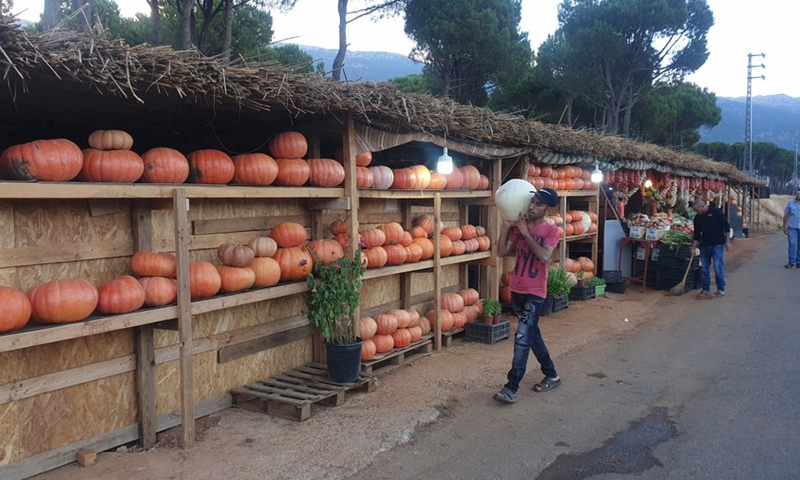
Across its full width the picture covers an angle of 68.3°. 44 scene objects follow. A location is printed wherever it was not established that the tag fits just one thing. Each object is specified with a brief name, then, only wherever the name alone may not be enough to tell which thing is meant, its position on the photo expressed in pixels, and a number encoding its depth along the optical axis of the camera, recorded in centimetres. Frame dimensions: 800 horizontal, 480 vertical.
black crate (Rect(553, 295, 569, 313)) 1100
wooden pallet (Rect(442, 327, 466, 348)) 867
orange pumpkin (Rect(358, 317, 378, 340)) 732
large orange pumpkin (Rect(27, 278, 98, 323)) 426
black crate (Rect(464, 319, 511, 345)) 876
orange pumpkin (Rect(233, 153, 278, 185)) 591
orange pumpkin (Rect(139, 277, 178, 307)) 494
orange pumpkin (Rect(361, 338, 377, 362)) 720
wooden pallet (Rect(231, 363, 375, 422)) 581
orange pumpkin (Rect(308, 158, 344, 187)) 659
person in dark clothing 1224
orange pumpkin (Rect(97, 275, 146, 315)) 464
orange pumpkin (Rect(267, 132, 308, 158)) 631
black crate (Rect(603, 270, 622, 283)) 1338
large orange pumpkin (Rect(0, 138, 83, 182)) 424
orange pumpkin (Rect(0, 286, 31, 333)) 401
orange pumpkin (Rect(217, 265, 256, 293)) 560
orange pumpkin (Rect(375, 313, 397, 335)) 760
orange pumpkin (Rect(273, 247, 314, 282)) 628
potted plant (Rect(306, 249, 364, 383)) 636
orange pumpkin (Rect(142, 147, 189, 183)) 510
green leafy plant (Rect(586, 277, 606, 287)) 1265
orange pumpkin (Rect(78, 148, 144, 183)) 471
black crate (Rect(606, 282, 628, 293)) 1325
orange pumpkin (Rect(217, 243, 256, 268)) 576
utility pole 4184
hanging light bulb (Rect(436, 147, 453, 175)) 778
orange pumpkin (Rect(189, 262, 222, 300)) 531
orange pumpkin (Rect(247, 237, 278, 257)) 609
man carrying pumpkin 584
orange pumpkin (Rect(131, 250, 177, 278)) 507
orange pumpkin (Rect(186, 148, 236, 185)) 555
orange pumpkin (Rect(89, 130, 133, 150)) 483
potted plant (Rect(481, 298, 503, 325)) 885
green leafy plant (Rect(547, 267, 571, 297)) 1083
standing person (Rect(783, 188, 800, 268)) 1634
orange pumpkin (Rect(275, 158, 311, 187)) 625
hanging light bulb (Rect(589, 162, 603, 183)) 1252
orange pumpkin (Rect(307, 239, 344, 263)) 663
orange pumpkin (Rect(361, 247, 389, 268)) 733
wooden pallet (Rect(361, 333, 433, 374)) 719
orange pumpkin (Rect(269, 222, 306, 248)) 646
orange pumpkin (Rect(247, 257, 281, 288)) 592
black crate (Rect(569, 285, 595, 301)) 1225
